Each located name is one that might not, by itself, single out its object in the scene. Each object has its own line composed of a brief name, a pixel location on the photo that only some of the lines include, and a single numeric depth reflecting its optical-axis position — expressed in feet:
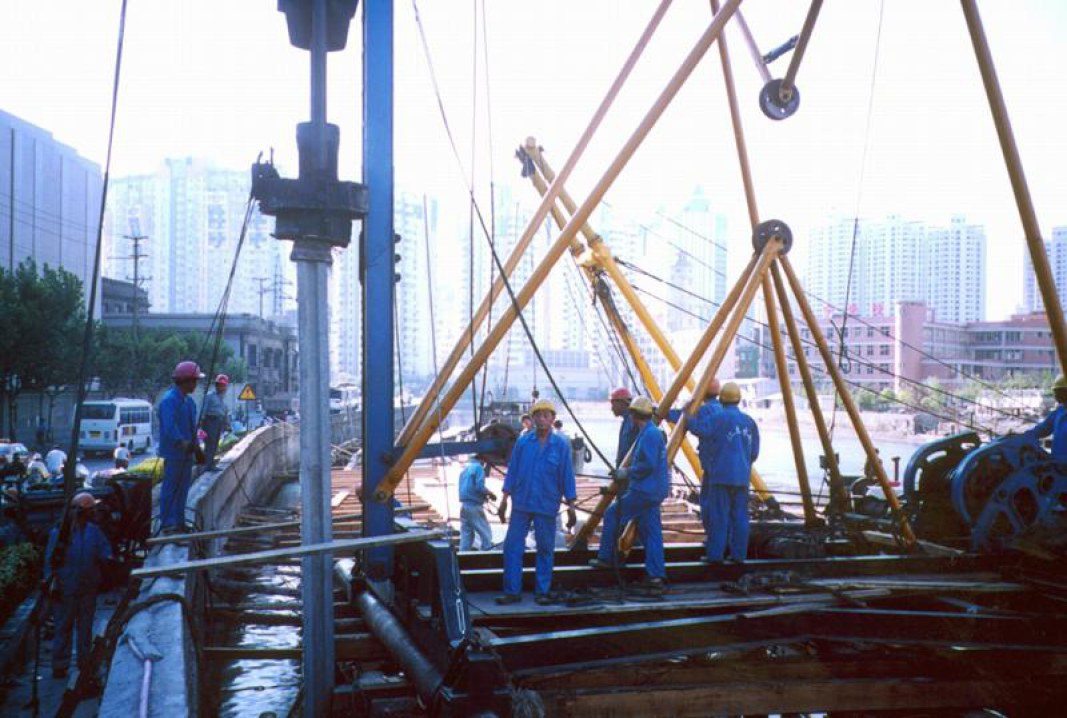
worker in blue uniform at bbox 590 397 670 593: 22.43
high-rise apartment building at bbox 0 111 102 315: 158.40
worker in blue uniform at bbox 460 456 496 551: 35.68
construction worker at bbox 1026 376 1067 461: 25.83
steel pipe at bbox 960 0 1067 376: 25.64
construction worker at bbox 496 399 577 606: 20.75
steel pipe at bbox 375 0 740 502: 22.30
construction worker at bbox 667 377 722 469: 24.48
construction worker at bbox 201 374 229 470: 32.37
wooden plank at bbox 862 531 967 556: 25.44
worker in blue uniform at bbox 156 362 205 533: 25.44
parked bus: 109.29
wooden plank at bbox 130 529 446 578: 13.91
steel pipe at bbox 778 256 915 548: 26.02
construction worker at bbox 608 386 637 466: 25.68
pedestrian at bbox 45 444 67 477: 59.77
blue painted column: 20.20
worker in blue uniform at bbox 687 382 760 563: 23.88
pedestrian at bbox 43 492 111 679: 25.05
